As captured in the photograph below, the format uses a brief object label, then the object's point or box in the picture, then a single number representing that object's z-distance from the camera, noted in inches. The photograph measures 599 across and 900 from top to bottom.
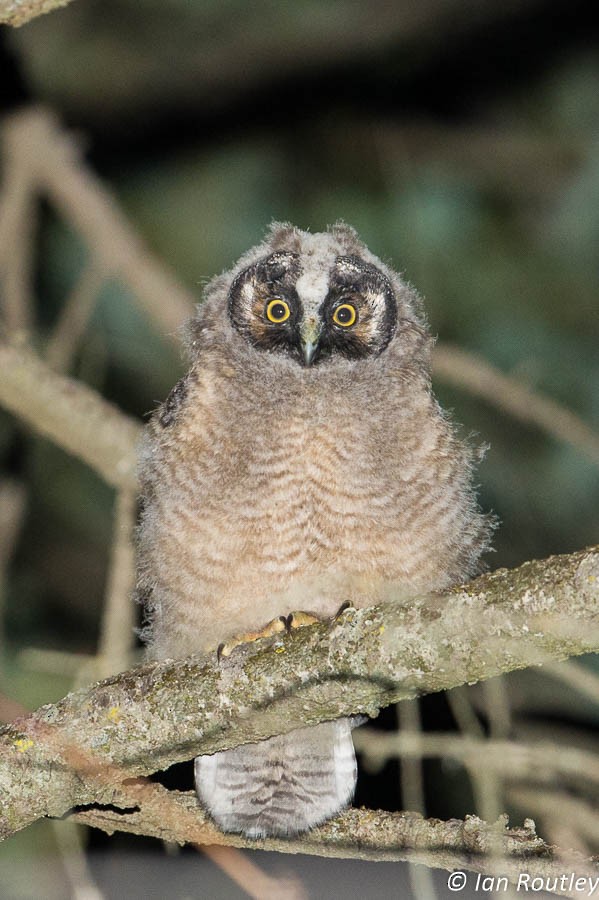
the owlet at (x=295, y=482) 263.4
